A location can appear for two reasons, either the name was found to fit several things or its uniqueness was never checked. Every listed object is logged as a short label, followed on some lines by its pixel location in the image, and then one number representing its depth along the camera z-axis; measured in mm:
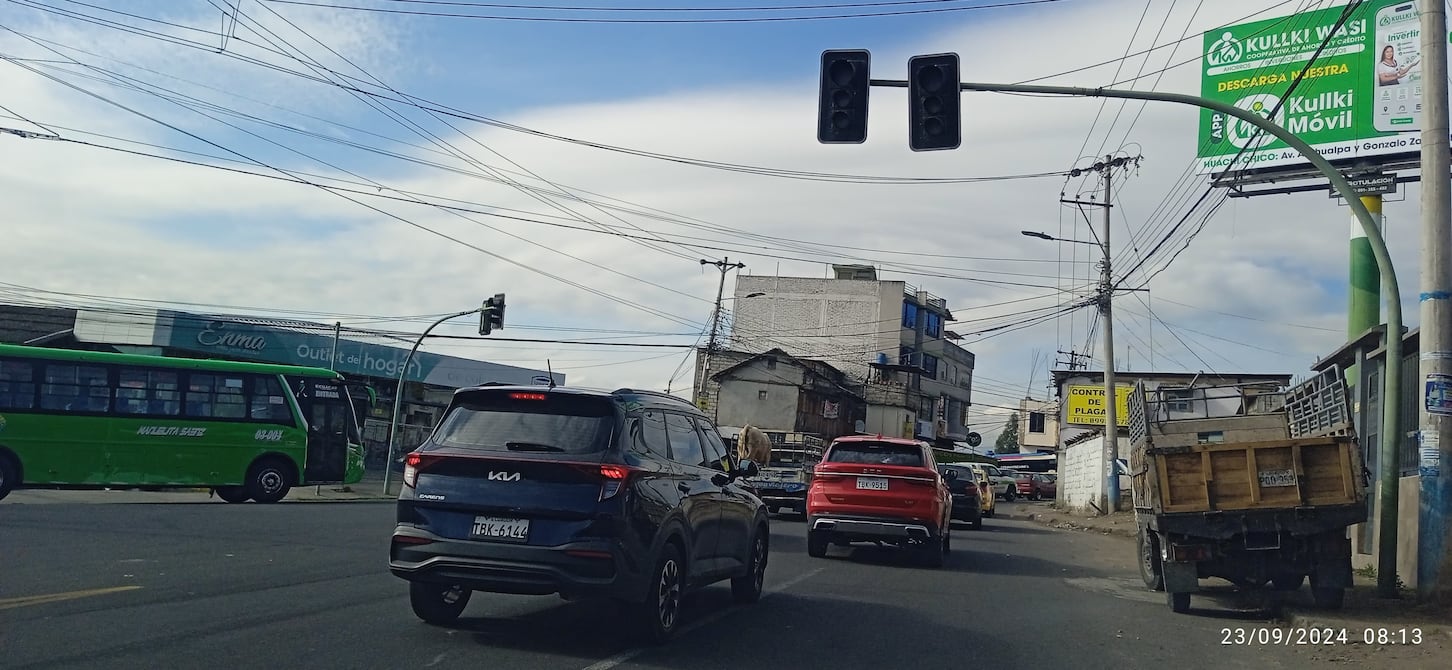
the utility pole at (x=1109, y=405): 33656
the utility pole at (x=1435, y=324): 11398
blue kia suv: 7371
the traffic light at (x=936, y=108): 12586
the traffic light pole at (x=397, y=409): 28750
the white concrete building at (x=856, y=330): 75562
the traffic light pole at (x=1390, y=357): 11891
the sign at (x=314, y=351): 39906
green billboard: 27578
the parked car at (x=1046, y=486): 64875
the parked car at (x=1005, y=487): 57875
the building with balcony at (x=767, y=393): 65375
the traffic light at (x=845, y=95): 12672
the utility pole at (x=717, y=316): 48788
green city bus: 21047
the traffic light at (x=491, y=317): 28609
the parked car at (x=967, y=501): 27859
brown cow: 31109
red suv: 15070
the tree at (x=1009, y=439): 146762
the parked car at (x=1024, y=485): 62875
